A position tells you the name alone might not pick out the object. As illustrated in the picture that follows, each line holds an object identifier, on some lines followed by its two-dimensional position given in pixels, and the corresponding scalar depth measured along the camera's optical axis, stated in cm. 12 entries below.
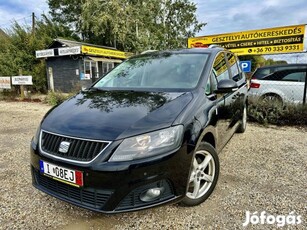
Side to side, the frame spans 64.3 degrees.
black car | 191
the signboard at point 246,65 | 933
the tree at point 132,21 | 2184
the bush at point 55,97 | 951
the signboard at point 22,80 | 1113
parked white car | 648
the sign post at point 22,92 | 1161
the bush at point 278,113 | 587
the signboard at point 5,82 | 1170
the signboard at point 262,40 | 781
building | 1611
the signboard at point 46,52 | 1597
